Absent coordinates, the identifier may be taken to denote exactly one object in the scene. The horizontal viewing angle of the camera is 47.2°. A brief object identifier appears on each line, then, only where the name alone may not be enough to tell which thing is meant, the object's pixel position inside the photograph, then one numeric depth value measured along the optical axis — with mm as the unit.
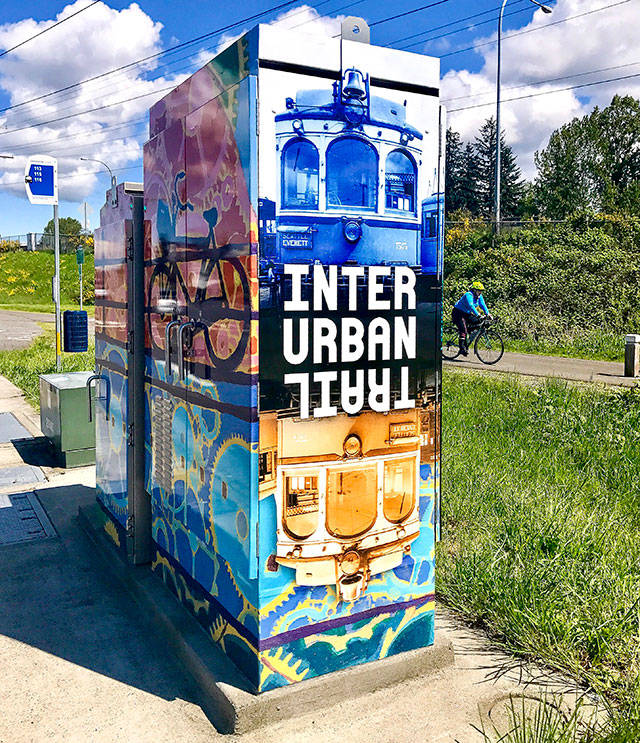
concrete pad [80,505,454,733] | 3068
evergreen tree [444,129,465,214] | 61031
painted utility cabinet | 3033
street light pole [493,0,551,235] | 26078
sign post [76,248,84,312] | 11195
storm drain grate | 5465
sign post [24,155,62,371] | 10273
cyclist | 15992
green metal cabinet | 7133
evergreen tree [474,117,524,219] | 54250
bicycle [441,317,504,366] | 16344
